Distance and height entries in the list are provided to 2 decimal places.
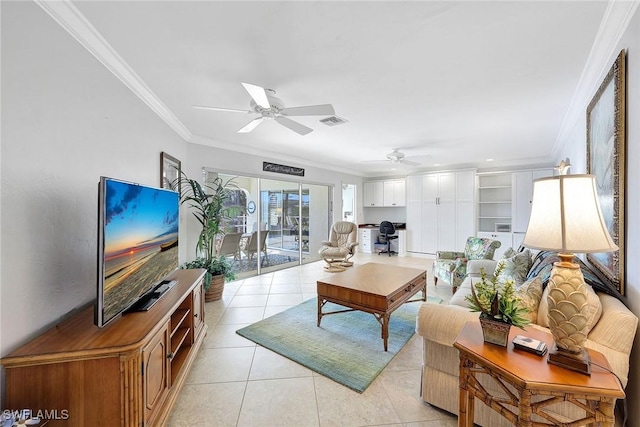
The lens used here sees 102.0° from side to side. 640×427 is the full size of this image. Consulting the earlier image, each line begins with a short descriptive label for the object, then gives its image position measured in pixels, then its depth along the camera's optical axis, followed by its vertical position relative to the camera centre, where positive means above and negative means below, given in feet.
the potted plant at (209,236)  11.68 -1.12
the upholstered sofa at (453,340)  3.92 -2.26
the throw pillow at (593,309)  3.85 -1.46
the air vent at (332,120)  9.00 +3.32
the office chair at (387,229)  22.98 -1.37
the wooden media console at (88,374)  3.70 -2.44
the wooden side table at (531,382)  3.22 -2.16
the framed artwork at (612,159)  4.62 +1.16
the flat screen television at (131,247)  4.21 -0.71
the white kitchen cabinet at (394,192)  24.34 +2.06
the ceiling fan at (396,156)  15.37 +3.47
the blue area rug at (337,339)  6.95 -4.14
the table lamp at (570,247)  3.50 -0.42
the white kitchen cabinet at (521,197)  18.35 +1.31
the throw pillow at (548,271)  5.10 -1.34
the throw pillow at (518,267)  7.98 -1.68
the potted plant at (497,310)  4.01 -1.51
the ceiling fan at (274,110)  6.53 +2.99
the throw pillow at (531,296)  5.21 -1.67
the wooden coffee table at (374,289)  8.04 -2.55
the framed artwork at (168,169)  9.64 +1.70
